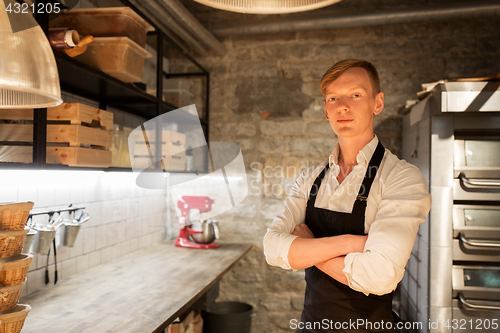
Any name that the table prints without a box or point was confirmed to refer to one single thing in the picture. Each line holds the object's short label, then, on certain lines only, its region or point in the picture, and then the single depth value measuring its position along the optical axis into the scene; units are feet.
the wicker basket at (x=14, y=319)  3.88
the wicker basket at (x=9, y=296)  3.82
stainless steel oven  7.75
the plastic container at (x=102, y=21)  6.31
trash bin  9.04
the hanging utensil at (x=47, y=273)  6.56
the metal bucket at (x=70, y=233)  6.75
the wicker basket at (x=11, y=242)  3.81
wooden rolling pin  5.32
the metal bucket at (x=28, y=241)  5.64
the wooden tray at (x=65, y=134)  5.10
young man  4.07
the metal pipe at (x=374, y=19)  9.22
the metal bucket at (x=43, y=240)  6.06
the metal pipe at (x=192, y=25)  8.54
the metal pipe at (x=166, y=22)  8.33
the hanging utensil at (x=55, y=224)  6.23
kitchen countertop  4.99
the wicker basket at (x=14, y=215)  3.85
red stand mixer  10.08
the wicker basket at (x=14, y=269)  3.83
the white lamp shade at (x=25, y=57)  2.90
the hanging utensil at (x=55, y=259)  6.63
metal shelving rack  4.88
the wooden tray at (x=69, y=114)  5.12
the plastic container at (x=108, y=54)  6.34
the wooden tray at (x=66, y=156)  5.03
